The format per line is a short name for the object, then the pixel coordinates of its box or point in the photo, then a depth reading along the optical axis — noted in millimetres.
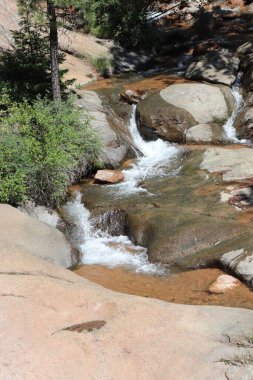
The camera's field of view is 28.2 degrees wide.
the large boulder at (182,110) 17688
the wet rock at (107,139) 16312
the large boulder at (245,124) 17344
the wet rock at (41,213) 12617
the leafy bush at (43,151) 12375
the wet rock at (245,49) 21547
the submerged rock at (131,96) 19500
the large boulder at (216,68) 19578
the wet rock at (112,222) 12711
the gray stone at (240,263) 9578
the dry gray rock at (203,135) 17281
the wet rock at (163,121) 17609
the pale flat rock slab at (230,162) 13859
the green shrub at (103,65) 23359
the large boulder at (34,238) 9523
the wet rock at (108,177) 15109
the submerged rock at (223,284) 9453
